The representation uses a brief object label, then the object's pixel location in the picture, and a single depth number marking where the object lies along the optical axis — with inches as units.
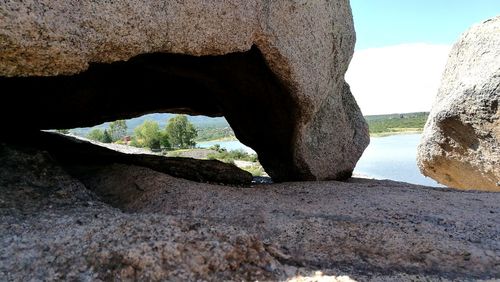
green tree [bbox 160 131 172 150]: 2146.9
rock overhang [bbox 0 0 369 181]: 103.6
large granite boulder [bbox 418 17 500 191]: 206.4
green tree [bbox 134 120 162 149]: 2079.2
